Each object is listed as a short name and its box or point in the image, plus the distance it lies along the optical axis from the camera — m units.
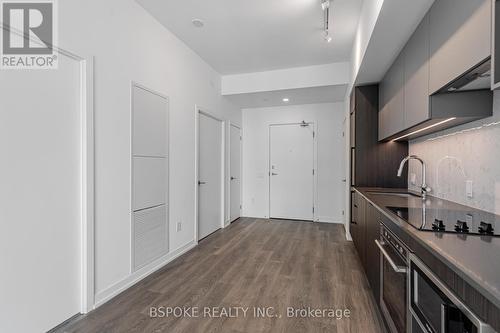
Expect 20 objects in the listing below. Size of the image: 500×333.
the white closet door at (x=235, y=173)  5.41
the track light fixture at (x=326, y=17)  2.50
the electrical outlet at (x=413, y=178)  3.01
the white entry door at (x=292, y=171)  5.50
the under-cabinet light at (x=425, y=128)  1.84
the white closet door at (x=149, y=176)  2.65
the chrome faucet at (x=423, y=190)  2.32
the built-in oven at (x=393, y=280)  1.37
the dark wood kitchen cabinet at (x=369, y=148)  3.43
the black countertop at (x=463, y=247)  0.72
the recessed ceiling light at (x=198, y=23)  2.97
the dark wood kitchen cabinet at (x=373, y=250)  2.00
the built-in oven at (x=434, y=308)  0.80
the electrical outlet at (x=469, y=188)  1.84
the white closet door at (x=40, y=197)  1.61
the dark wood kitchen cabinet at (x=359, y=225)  2.66
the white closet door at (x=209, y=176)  4.14
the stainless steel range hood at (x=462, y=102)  1.51
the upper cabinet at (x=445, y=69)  1.19
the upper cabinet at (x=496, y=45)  1.03
